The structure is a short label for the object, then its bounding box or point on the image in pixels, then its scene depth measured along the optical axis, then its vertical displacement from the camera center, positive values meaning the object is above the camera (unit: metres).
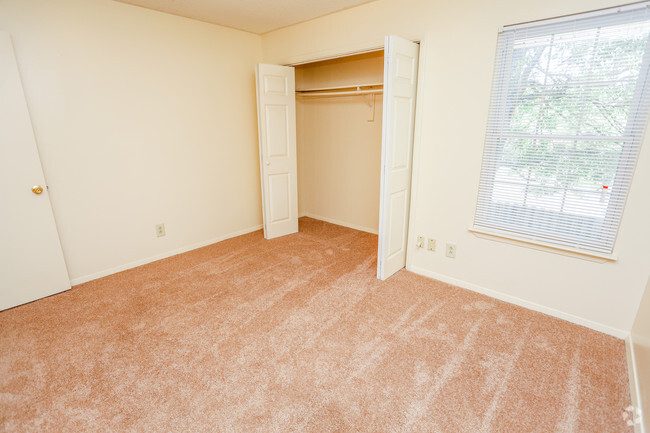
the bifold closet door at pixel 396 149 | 2.48 -0.17
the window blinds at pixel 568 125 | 1.91 +0.02
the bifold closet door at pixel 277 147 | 3.63 -0.22
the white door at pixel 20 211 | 2.31 -0.62
